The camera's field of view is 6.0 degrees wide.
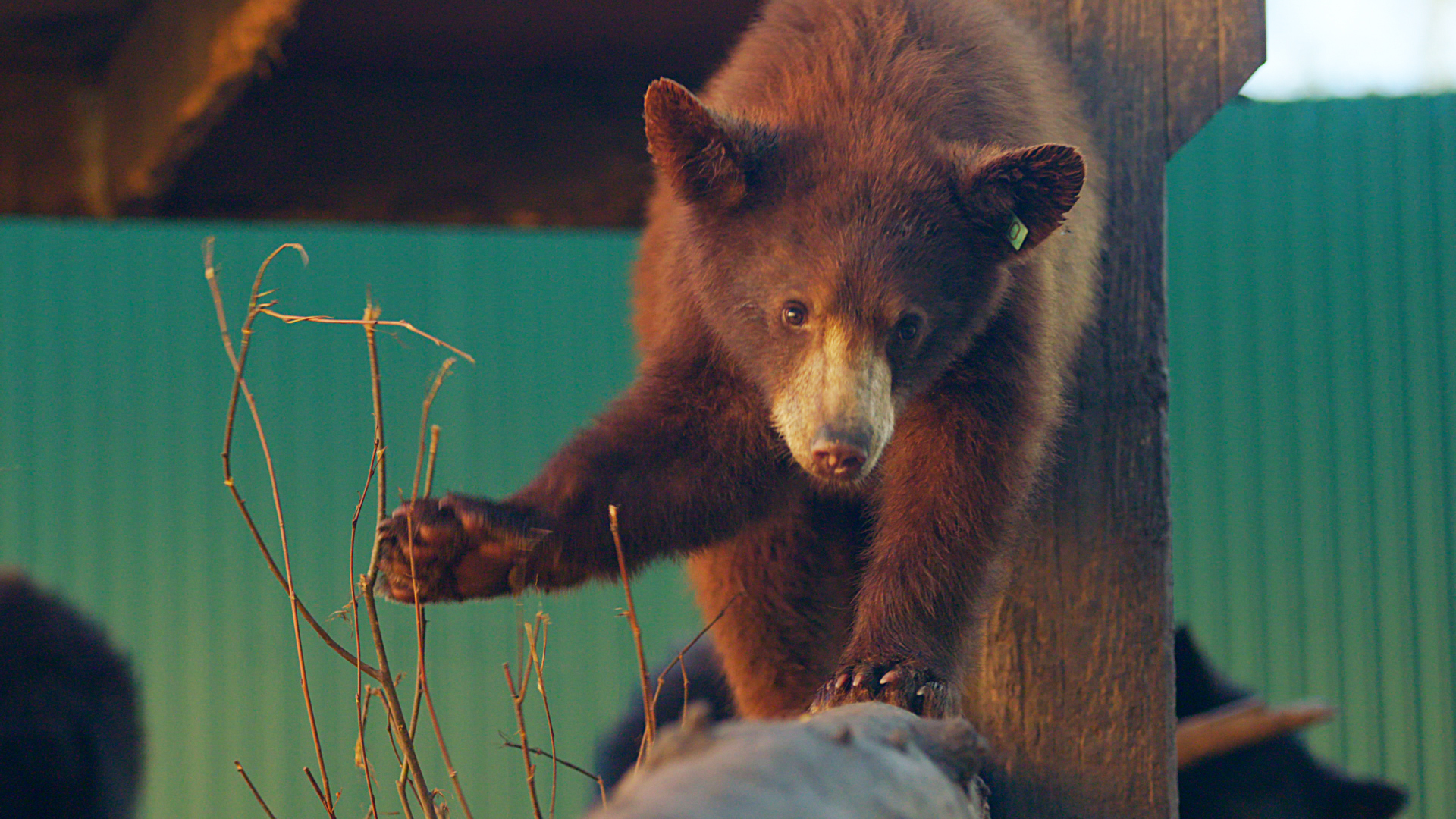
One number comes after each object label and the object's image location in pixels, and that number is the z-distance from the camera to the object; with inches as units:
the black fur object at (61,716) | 335.1
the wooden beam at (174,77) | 334.0
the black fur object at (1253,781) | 349.2
